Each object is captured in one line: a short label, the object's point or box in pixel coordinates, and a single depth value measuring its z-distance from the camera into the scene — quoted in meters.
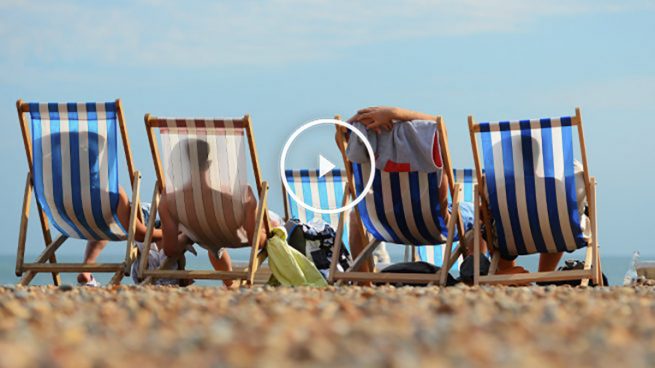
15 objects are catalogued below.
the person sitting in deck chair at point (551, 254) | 11.60
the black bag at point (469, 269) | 11.91
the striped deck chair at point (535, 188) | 11.43
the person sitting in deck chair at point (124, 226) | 12.33
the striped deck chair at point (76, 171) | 12.05
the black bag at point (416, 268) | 12.06
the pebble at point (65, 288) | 9.48
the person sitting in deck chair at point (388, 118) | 11.95
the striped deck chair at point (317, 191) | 15.40
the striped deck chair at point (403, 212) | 11.67
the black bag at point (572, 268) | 11.94
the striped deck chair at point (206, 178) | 11.74
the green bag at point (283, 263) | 12.01
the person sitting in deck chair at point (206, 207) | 11.91
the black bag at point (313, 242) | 13.17
